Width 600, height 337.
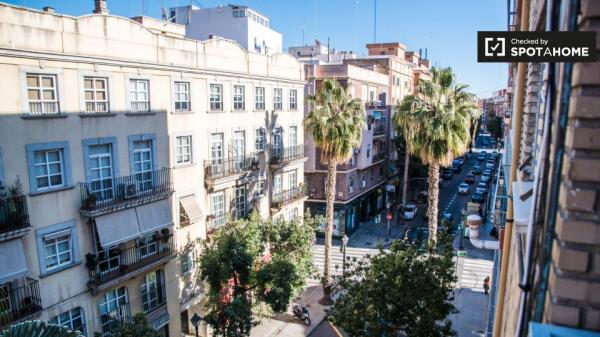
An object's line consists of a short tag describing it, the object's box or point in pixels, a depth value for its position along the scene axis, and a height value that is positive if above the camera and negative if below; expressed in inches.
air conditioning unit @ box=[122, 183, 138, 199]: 661.3 -114.5
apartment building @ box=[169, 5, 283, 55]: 1320.1 +283.4
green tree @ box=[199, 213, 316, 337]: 655.8 -260.8
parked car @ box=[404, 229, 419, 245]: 1456.7 -400.9
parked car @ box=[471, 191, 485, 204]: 1795.0 -343.4
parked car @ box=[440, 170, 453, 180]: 2339.0 -321.3
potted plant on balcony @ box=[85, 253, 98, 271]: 619.8 -207.8
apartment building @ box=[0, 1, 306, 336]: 535.2 -70.6
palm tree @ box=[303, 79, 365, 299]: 943.7 -24.6
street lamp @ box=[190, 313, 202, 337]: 741.1 -349.2
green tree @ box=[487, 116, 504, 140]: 3676.2 -101.3
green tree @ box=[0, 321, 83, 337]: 243.8 -123.8
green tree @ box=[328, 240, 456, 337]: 477.1 -207.4
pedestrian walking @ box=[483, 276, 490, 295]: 1010.5 -395.2
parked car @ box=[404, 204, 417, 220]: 1631.3 -365.0
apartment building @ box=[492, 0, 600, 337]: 96.7 -22.1
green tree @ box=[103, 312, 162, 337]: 525.7 -260.7
